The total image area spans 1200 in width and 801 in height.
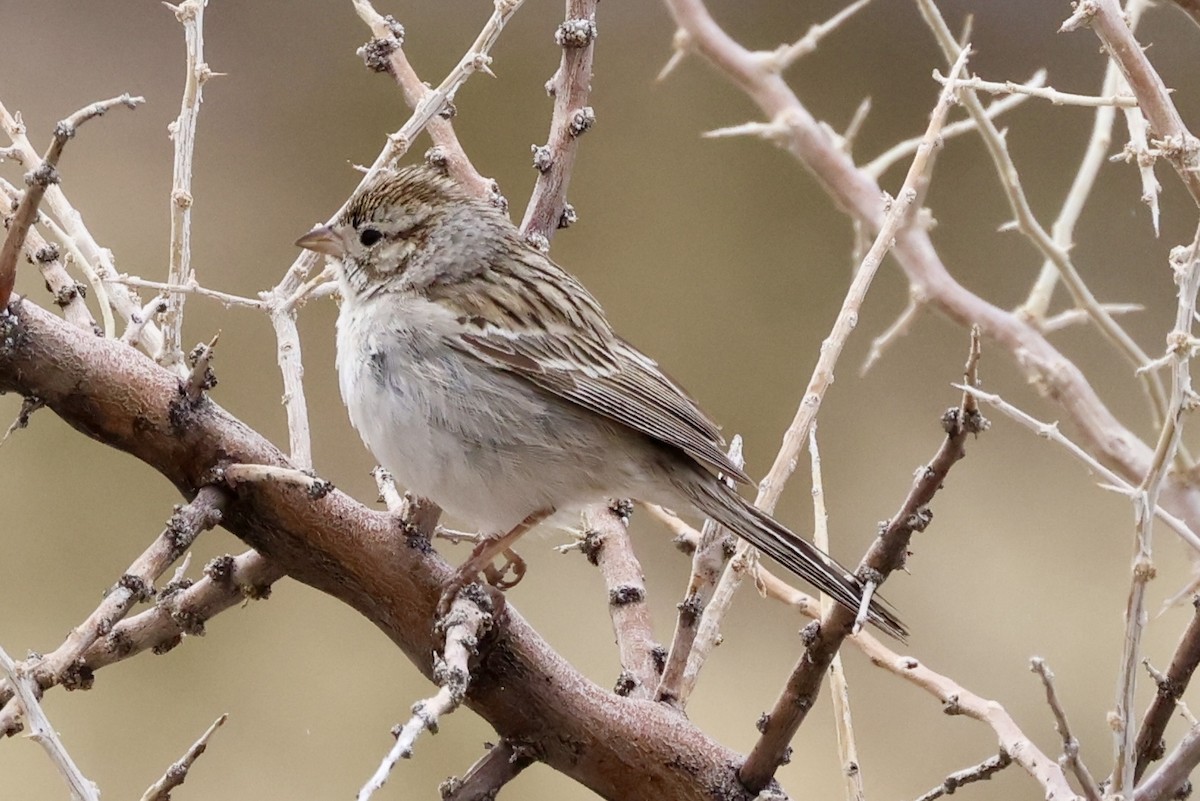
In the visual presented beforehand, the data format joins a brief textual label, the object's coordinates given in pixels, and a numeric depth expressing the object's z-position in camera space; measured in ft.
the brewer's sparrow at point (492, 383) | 10.78
